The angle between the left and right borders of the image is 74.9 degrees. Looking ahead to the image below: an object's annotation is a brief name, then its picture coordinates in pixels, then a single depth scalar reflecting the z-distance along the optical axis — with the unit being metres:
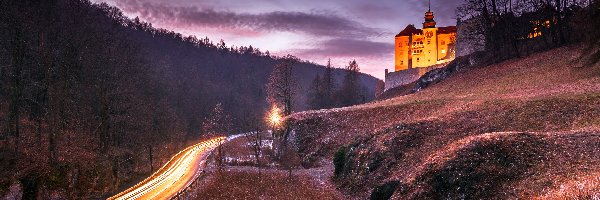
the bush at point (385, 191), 23.94
